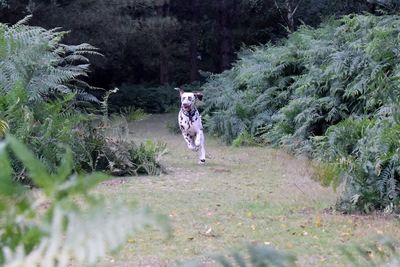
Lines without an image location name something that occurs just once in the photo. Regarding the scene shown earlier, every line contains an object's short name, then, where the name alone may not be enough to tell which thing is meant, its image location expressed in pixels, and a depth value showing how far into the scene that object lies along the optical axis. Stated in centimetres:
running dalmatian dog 1472
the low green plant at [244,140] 1830
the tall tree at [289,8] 2688
